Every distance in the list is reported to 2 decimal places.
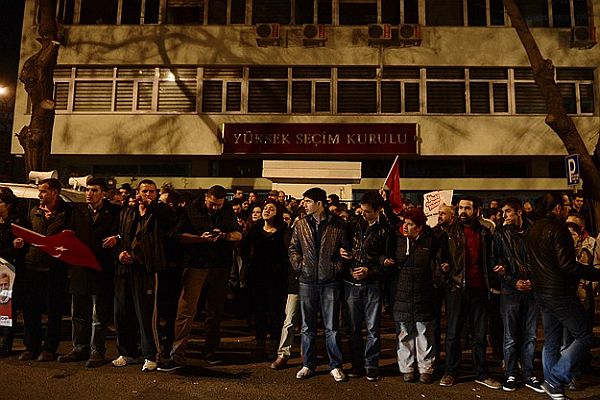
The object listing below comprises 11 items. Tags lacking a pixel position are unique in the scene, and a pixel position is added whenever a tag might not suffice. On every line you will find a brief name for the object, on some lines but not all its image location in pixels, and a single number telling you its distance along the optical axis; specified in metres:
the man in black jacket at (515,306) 5.53
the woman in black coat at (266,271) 6.65
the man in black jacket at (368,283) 5.76
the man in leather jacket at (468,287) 5.66
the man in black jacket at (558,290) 4.97
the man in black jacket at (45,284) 6.34
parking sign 11.05
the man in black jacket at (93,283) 6.17
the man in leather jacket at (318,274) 5.82
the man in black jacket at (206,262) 5.97
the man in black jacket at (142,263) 5.92
